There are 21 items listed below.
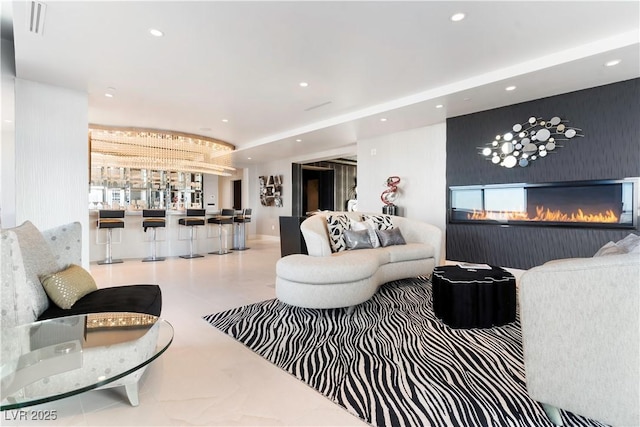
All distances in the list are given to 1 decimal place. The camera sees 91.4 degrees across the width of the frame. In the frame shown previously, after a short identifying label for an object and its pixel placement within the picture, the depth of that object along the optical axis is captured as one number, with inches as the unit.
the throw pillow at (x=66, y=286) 73.7
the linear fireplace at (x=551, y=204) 147.6
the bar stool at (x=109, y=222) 217.8
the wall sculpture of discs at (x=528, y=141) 163.2
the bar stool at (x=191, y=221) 253.8
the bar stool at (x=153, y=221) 235.6
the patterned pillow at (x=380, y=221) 169.3
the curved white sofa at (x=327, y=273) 107.2
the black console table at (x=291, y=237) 185.5
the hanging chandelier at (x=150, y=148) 262.5
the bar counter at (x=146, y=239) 226.7
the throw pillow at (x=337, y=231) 146.6
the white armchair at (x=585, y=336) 47.0
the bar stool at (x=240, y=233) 295.6
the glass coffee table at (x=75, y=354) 46.4
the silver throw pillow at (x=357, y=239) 150.0
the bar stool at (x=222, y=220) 271.1
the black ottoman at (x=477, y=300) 102.8
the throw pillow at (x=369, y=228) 154.9
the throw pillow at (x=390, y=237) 158.2
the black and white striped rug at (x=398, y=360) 60.8
